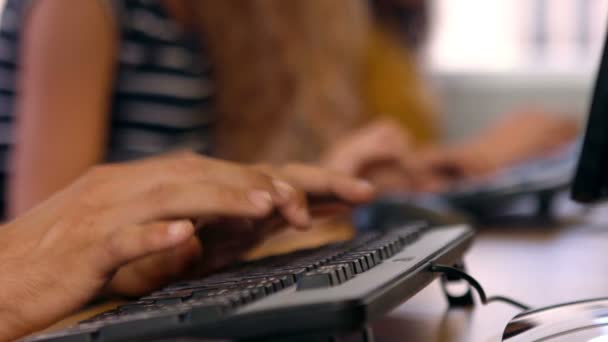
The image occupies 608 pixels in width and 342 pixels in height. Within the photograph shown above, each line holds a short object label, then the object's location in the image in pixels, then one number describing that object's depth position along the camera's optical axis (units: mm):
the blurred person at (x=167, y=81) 1315
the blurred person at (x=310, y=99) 1734
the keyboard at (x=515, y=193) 1453
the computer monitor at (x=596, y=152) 935
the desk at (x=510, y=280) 829
